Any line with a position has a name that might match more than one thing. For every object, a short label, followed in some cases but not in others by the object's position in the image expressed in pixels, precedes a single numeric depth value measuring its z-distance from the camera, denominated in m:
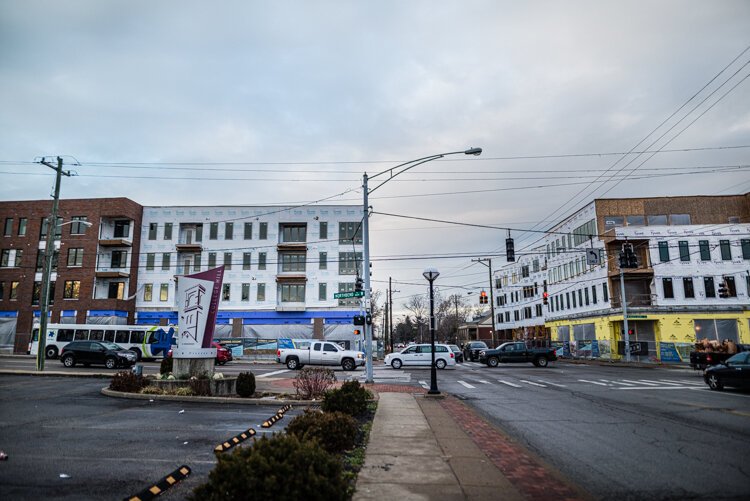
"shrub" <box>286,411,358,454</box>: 6.80
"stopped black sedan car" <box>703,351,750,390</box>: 17.70
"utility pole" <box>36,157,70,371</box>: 24.17
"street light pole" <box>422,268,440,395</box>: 15.96
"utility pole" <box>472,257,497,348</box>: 50.74
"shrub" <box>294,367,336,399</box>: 14.40
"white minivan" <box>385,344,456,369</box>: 32.78
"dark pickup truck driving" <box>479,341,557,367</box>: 35.50
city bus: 37.56
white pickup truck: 30.88
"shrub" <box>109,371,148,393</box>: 15.84
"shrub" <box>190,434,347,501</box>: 3.85
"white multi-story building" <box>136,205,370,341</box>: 49.81
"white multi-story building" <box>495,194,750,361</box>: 41.59
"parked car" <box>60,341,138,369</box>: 29.67
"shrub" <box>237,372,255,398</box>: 14.86
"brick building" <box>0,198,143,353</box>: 48.41
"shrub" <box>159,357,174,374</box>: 18.36
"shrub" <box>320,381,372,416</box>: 10.35
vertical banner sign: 16.53
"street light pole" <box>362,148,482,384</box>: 20.28
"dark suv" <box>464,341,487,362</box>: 45.39
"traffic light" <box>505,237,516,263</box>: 24.65
